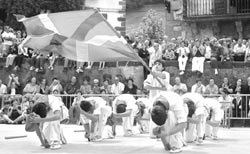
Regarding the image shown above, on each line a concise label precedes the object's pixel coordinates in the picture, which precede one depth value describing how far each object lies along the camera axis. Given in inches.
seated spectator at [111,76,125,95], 863.1
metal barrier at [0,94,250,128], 776.1
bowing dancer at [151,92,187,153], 435.2
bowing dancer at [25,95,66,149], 484.4
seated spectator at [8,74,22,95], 955.5
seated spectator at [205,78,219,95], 815.7
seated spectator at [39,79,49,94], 927.1
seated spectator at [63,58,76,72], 994.6
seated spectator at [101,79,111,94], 884.2
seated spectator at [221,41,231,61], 909.9
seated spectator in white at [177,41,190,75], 906.7
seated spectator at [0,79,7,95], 940.0
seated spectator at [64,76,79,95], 912.3
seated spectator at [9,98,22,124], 870.3
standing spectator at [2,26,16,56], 1020.5
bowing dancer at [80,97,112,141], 547.5
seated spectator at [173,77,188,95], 636.6
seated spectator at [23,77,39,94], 925.2
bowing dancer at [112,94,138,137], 579.8
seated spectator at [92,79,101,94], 881.6
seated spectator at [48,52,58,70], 996.6
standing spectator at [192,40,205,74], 898.7
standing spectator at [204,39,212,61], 913.5
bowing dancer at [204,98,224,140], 575.5
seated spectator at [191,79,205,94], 812.6
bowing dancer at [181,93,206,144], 508.7
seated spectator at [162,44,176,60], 935.7
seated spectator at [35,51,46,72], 999.3
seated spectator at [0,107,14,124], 861.8
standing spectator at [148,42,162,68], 909.2
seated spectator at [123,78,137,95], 858.8
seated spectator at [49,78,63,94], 906.3
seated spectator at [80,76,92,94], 882.3
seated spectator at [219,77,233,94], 823.3
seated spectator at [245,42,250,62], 901.2
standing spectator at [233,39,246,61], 911.7
